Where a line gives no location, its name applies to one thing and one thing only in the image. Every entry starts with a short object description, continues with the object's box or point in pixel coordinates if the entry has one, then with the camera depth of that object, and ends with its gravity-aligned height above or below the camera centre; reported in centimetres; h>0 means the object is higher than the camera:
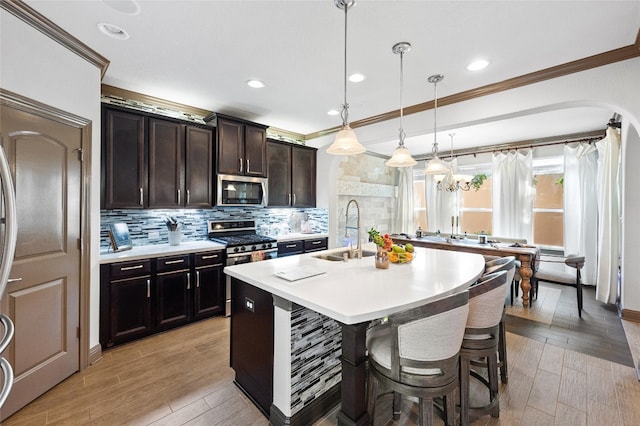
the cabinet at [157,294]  264 -91
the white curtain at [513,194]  529 +37
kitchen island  141 -47
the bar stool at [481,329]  162 -72
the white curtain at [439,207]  636 +11
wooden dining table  370 -56
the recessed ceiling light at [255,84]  293 +138
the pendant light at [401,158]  257 +51
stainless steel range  349 -42
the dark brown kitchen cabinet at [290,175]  442 +61
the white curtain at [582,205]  467 +14
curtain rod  466 +132
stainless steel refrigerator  99 -12
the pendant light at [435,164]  277 +51
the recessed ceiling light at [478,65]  247 +135
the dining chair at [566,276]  347 -92
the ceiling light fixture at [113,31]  202 +135
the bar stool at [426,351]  126 -67
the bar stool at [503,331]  196 -89
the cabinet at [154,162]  285 +54
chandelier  486 +61
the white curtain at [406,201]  688 +27
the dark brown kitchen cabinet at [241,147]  368 +88
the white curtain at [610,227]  374 -19
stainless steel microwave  371 +28
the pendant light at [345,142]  211 +53
